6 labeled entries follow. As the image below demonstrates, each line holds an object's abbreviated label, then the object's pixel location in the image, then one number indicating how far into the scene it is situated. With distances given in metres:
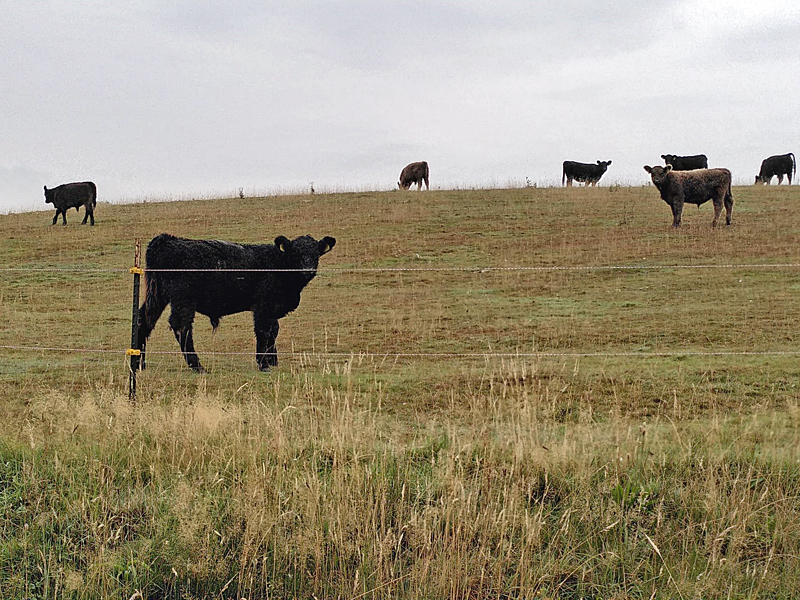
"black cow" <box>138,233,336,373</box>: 10.75
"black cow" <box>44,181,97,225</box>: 27.98
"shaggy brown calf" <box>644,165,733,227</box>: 23.33
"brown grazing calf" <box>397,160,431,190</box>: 39.47
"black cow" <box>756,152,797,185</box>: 40.59
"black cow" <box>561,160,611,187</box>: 40.12
